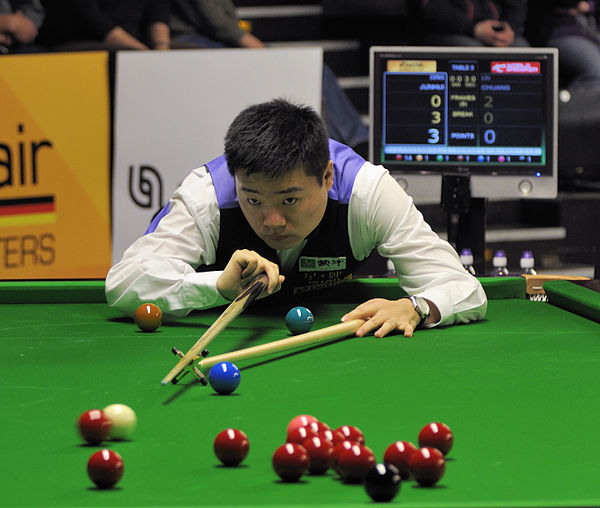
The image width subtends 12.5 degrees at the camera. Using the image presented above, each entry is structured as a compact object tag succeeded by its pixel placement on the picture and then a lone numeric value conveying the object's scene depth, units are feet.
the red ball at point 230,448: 14.28
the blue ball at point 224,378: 16.00
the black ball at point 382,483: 13.55
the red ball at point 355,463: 13.96
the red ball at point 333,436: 14.42
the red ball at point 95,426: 14.72
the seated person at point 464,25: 42.73
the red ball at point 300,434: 14.44
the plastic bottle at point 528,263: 29.00
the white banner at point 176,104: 35.38
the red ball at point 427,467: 13.87
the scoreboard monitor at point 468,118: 30.40
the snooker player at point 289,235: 18.74
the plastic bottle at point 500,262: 29.43
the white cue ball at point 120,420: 14.77
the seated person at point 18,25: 38.98
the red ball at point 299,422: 14.72
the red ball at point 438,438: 14.43
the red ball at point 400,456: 14.08
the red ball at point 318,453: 14.15
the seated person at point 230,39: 40.00
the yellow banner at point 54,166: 35.59
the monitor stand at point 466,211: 29.88
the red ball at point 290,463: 14.01
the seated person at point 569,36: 44.75
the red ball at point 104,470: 13.83
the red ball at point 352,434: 14.57
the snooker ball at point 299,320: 18.60
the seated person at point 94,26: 39.60
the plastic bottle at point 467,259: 28.80
